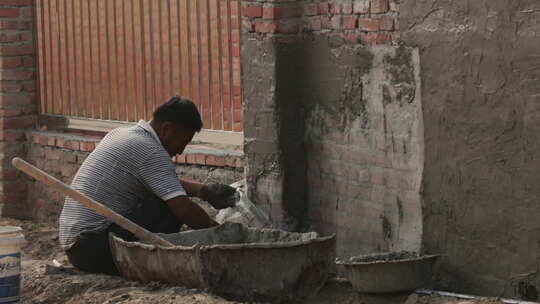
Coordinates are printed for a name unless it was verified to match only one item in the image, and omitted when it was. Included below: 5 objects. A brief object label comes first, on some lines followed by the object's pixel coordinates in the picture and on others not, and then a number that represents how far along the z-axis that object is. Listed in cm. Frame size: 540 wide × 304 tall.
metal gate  1137
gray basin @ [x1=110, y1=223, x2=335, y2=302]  848
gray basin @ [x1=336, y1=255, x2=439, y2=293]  839
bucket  847
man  944
